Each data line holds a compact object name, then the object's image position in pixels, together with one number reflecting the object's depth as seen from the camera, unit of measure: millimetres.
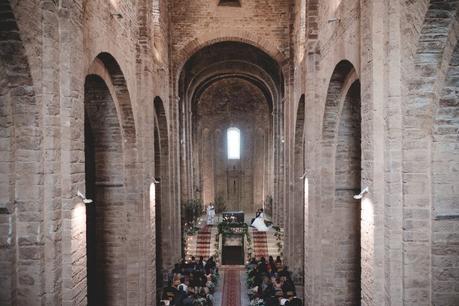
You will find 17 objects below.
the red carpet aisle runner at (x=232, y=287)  15594
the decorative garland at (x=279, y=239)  20834
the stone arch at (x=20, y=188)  6070
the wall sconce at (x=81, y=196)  6855
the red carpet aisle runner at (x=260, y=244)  20984
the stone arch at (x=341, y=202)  10625
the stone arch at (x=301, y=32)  14727
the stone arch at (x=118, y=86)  9438
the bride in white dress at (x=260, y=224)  23734
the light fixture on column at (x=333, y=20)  9084
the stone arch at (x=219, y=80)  21688
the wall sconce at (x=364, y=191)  6738
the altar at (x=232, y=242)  21594
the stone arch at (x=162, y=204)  16703
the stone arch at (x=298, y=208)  15891
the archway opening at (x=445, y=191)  6105
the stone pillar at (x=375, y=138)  6281
